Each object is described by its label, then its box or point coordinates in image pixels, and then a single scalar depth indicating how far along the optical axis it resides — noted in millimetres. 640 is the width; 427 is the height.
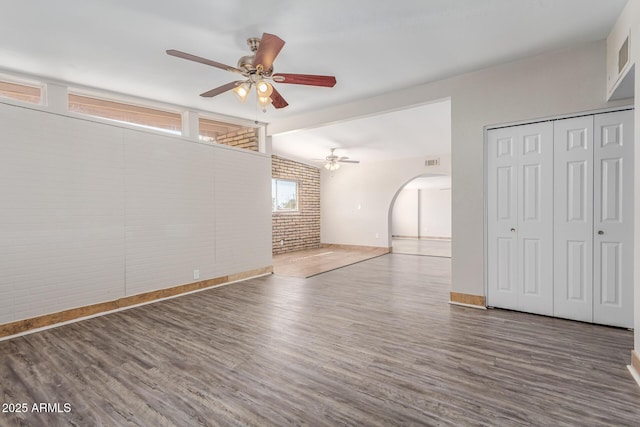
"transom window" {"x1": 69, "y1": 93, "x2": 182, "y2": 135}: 3750
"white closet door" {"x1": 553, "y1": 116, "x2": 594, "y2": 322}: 3117
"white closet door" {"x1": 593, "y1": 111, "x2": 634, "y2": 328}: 2936
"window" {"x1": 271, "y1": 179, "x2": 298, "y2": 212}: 8578
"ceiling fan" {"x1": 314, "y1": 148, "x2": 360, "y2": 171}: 7961
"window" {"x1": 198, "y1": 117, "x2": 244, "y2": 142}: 5091
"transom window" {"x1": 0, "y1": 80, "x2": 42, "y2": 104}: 3256
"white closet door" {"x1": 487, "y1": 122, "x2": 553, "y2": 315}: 3336
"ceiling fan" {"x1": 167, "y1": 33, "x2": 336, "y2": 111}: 2402
